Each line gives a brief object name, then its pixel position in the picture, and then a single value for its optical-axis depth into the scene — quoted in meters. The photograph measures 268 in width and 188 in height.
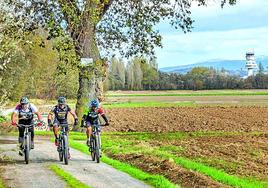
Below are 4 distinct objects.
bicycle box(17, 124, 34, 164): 18.06
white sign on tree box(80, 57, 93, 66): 29.66
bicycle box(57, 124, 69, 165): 17.91
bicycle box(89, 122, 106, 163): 18.39
